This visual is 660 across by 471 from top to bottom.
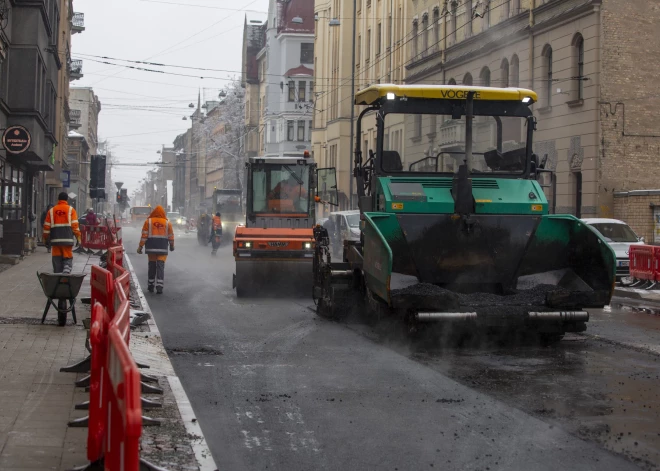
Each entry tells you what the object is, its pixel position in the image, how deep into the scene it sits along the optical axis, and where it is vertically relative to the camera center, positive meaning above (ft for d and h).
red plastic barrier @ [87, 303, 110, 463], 17.06 -3.20
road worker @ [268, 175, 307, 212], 67.21 +1.56
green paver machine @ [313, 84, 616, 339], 36.40 -0.25
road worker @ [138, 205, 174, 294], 62.97 -1.88
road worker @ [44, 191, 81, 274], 51.65 -1.13
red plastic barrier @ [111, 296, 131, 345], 16.67 -1.90
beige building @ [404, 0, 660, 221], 98.63 +13.75
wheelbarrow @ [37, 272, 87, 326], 40.16 -3.07
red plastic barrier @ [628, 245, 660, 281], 69.21 -2.76
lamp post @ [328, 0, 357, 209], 160.49 +33.63
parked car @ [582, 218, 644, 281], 76.28 -1.16
